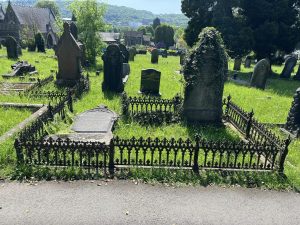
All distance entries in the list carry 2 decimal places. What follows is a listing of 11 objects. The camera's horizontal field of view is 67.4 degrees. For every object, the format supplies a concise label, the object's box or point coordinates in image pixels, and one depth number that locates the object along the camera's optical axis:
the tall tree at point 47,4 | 87.36
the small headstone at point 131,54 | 29.35
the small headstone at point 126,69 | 18.02
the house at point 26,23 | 45.67
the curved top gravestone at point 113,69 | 13.16
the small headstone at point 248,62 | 31.17
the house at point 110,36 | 60.39
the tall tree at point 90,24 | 23.58
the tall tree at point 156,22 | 104.83
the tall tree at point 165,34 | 71.91
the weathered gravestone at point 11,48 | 23.42
